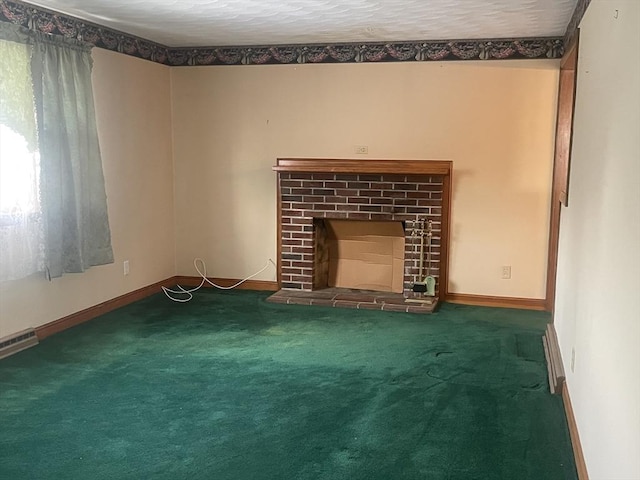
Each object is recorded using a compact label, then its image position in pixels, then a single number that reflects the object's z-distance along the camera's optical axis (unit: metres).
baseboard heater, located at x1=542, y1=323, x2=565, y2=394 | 3.42
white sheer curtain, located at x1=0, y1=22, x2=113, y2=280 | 3.95
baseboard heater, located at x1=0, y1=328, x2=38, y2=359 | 3.96
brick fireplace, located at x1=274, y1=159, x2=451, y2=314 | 5.36
